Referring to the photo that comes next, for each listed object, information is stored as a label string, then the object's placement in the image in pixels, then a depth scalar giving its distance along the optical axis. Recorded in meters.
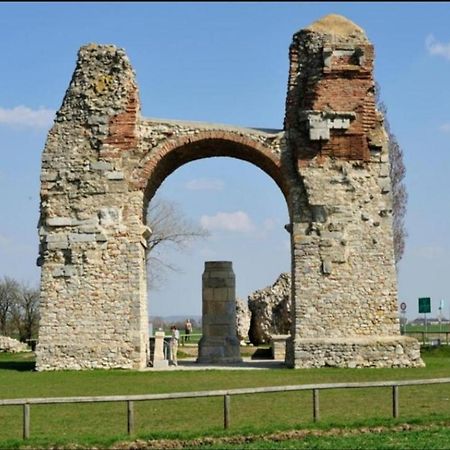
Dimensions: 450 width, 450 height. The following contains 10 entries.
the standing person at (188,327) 40.71
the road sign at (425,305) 30.41
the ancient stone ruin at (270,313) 31.88
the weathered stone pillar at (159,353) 21.91
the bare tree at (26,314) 42.41
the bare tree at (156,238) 40.33
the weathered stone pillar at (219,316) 23.69
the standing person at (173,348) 22.96
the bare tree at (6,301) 45.25
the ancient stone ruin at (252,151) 20.56
